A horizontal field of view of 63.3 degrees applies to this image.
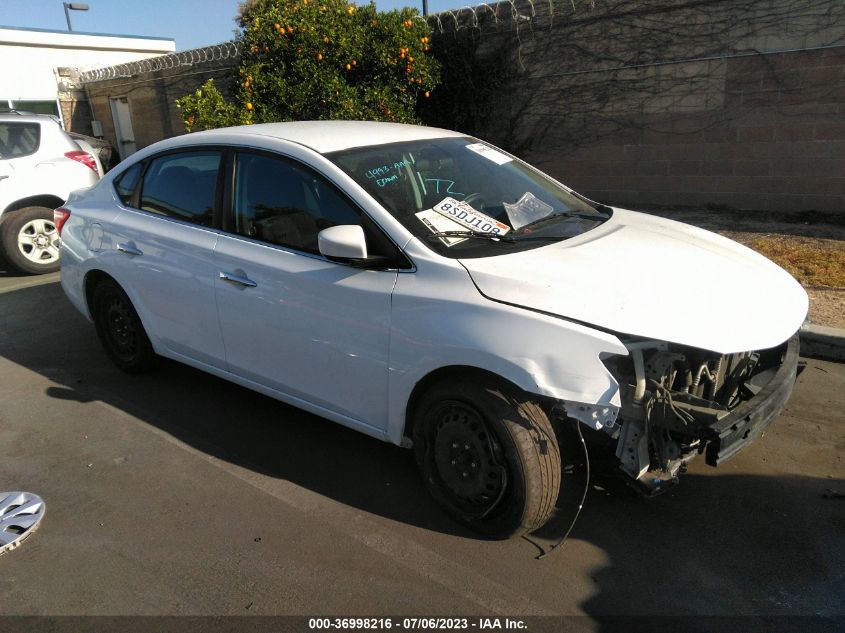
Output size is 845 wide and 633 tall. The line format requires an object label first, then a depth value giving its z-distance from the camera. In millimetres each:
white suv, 8031
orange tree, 7914
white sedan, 2715
